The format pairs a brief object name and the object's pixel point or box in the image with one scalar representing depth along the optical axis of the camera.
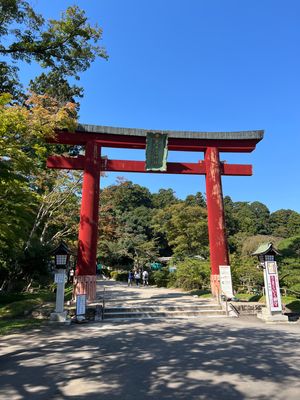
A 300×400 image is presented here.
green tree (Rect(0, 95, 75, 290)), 9.71
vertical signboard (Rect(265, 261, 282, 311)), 11.48
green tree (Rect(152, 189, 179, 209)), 79.44
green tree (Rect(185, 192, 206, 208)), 61.79
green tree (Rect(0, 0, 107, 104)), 9.03
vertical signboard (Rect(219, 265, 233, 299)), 14.03
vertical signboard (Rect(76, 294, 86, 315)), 11.31
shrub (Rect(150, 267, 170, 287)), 27.17
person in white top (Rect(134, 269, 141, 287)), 29.25
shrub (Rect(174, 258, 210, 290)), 21.60
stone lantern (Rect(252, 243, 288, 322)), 11.38
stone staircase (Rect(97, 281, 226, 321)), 12.20
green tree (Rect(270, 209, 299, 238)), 67.53
